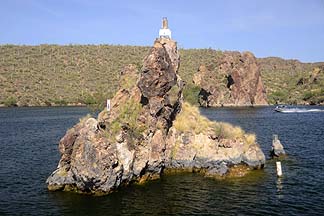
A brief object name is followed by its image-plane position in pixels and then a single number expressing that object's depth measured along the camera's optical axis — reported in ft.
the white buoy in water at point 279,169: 138.09
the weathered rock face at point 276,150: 173.47
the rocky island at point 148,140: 116.88
